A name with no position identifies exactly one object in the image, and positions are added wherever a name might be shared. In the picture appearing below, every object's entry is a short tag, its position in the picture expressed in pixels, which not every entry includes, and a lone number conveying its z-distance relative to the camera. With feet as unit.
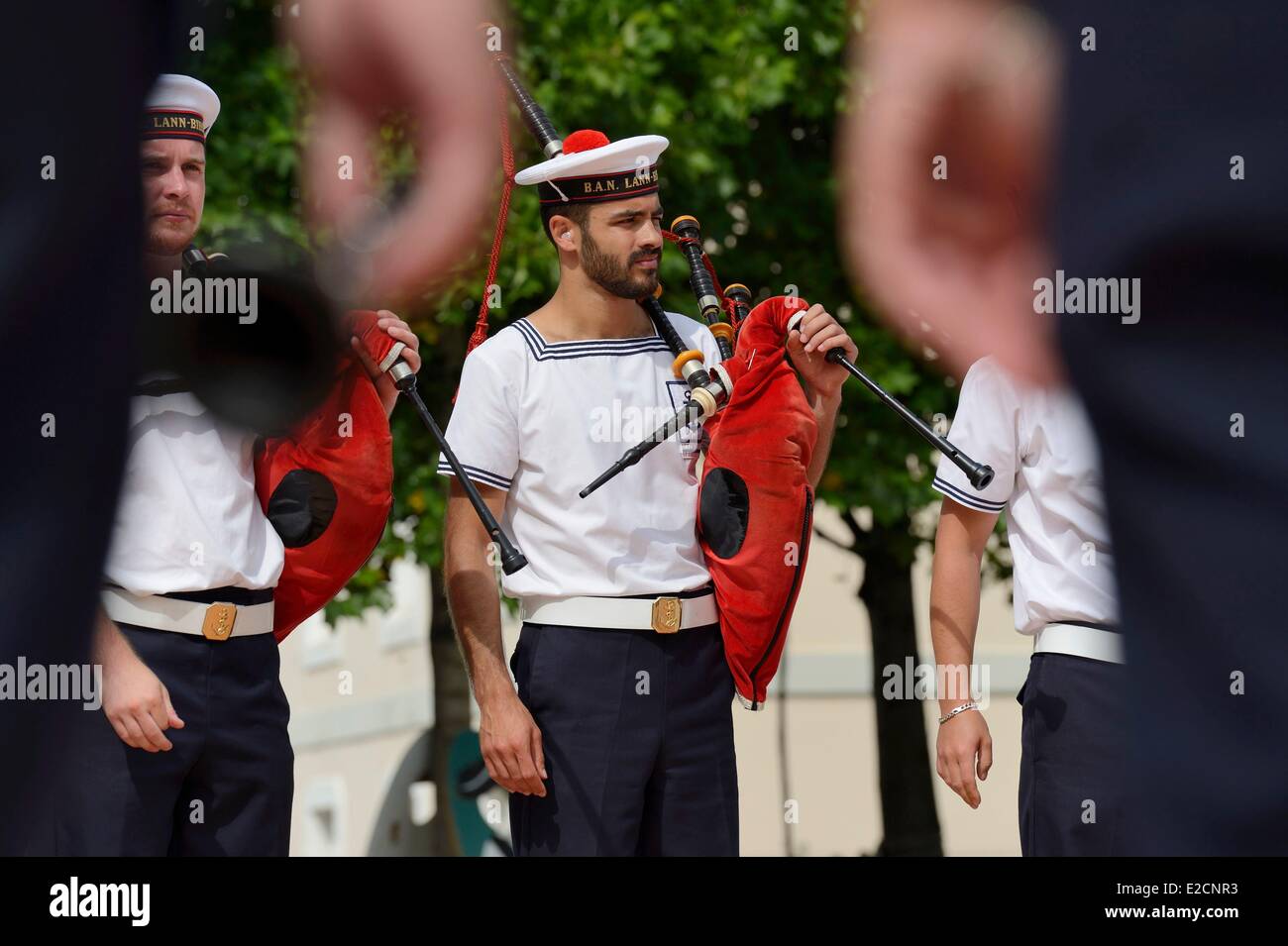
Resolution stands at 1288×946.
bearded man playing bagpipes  26.32
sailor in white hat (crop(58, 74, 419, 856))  24.44
